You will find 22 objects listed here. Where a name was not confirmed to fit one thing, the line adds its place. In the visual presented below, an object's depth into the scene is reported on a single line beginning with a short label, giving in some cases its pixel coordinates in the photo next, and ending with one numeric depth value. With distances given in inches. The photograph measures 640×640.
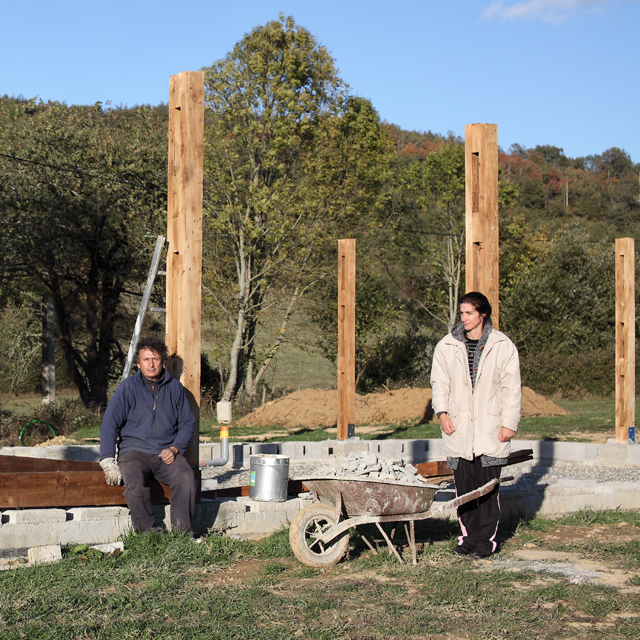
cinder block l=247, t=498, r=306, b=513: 219.1
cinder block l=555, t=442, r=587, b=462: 407.8
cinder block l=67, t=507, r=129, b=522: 198.1
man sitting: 197.6
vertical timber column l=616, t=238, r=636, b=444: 433.1
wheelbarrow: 182.1
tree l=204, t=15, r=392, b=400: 766.5
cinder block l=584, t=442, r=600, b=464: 406.2
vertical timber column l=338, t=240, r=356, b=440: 434.3
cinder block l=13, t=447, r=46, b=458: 370.6
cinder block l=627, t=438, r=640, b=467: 403.9
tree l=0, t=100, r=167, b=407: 679.1
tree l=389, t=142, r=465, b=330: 1070.4
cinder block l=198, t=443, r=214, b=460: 390.3
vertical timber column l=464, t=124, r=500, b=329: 269.6
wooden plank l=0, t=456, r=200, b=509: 188.9
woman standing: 196.2
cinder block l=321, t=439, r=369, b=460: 411.5
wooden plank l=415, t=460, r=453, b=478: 263.4
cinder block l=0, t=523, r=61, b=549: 182.1
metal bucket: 223.9
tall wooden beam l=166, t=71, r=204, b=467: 228.8
